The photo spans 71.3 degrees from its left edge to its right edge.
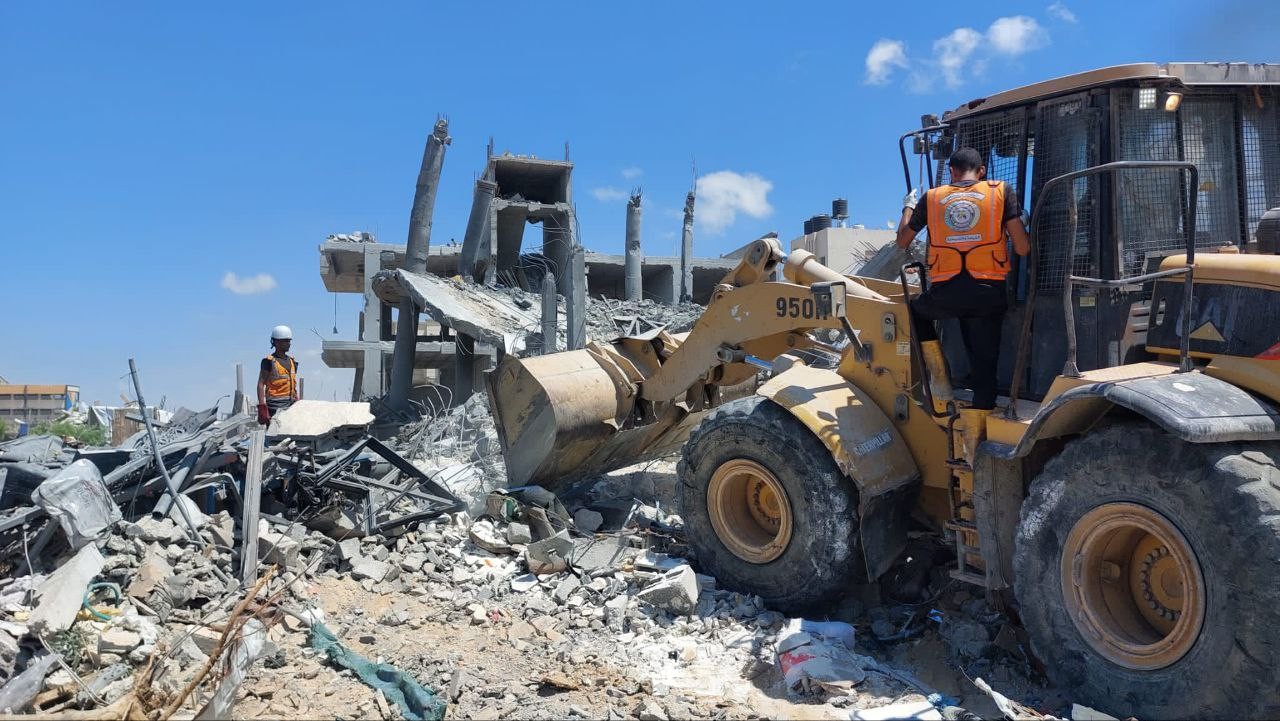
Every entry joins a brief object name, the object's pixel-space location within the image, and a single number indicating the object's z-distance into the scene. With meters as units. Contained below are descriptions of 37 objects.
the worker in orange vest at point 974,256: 4.17
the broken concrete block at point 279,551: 5.77
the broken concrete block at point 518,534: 6.36
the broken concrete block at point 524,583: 5.71
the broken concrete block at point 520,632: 5.01
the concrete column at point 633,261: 21.22
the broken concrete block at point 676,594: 5.01
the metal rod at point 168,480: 5.74
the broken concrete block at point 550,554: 5.85
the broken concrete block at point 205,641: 4.55
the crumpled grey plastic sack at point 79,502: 5.21
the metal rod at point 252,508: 5.55
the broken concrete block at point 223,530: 5.79
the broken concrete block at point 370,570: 5.91
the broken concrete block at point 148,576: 4.99
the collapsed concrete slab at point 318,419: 6.96
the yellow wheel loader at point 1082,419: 3.15
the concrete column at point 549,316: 10.23
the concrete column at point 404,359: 12.41
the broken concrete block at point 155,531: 5.51
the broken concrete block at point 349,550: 6.03
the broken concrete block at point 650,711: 3.84
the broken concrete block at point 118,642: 4.41
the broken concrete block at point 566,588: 5.49
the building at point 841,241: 25.31
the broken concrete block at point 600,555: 5.84
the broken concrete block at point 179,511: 5.85
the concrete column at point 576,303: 10.52
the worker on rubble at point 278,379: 8.16
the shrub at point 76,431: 17.36
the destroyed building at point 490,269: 15.02
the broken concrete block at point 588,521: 6.72
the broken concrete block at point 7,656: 4.11
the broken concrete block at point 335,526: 6.41
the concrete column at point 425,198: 13.33
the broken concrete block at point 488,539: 6.30
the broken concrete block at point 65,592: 4.37
